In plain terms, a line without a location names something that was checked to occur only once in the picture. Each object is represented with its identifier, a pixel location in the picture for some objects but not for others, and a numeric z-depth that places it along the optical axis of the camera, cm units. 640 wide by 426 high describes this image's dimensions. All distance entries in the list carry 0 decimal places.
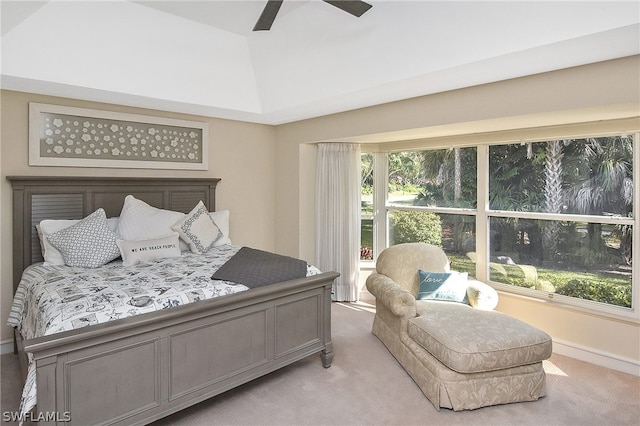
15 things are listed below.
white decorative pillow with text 321
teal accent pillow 346
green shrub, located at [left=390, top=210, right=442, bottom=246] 454
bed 191
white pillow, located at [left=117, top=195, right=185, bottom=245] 351
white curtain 479
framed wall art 344
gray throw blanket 274
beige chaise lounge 248
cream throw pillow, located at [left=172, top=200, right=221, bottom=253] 374
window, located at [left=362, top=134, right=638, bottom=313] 320
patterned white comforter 204
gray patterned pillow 306
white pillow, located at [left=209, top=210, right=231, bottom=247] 418
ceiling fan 221
